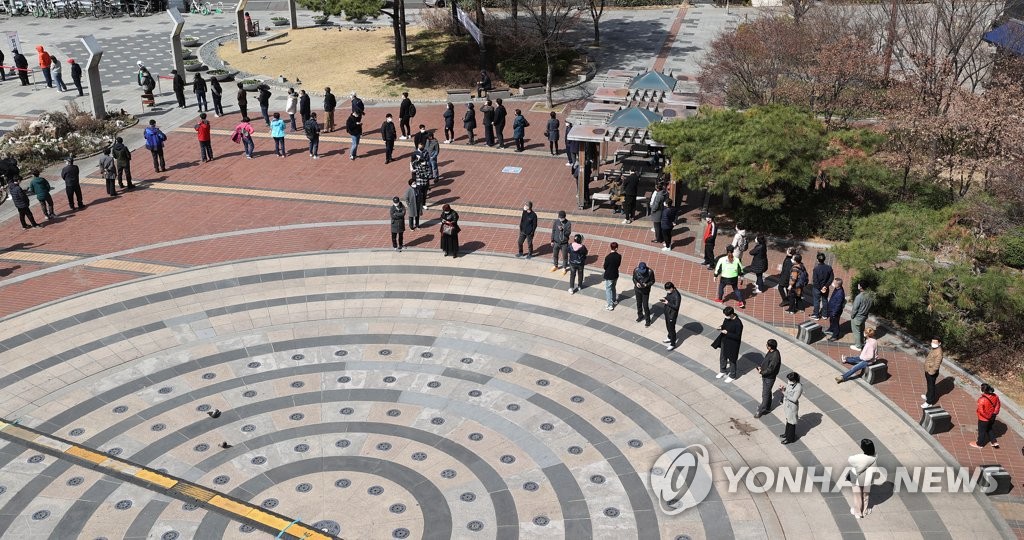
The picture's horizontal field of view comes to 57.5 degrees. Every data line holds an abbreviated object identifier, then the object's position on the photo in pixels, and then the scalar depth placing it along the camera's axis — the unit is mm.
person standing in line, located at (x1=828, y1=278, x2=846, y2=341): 19578
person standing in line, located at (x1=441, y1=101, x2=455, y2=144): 31822
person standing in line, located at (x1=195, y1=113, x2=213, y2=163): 30469
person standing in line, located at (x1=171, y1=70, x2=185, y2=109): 36344
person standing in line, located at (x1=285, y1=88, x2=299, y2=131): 33188
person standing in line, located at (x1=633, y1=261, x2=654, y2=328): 20047
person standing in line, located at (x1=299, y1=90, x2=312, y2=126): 32312
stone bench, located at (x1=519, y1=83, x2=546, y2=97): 37625
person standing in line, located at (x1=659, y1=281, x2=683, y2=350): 19016
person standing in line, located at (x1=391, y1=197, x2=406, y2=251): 23625
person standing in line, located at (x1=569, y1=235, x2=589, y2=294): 21375
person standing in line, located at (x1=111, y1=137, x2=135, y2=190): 28453
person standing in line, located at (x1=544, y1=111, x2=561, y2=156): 30484
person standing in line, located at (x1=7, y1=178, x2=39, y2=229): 25641
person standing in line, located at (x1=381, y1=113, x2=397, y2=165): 30094
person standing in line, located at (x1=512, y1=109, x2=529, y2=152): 30953
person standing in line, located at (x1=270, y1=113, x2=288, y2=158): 30859
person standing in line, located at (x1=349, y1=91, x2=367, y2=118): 31844
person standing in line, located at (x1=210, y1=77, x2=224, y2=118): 34469
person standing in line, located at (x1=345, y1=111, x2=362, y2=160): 30781
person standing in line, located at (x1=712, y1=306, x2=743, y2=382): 17953
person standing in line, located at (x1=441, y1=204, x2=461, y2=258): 23406
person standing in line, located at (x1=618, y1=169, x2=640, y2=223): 25594
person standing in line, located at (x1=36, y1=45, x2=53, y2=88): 39188
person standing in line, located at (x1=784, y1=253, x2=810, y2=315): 20688
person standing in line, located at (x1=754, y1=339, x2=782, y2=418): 16828
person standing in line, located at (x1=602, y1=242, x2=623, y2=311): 20703
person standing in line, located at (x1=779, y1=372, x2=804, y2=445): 16156
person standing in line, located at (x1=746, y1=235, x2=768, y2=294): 21703
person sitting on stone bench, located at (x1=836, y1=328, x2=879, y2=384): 18203
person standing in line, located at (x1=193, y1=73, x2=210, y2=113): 35219
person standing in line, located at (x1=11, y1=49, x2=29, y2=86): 40594
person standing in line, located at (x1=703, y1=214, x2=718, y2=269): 22589
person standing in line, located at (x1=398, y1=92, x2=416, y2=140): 32344
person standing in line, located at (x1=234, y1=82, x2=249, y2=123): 33438
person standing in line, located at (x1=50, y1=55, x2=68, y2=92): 39156
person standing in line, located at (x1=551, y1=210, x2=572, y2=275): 22328
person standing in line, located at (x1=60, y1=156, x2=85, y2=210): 26891
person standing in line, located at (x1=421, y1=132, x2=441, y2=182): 28203
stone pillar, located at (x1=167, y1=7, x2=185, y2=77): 38325
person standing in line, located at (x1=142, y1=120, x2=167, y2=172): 29656
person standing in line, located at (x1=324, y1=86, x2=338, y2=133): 33125
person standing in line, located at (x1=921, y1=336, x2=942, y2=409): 17297
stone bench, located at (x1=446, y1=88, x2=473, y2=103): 37375
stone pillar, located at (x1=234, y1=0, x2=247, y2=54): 44188
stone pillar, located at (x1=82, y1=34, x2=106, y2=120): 33562
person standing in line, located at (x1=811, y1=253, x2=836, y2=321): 20297
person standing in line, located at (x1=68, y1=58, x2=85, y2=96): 38500
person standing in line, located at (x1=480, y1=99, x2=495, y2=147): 31422
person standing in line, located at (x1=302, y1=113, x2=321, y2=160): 30861
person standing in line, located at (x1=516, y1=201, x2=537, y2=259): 22973
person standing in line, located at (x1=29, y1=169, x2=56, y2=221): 26344
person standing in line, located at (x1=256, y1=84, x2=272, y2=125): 33384
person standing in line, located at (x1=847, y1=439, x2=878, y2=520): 14375
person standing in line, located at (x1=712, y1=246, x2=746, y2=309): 21027
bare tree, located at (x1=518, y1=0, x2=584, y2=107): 35750
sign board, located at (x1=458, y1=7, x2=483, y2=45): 37906
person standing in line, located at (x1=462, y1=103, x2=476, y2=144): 31828
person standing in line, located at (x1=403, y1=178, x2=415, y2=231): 25016
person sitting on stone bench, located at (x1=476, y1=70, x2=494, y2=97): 37062
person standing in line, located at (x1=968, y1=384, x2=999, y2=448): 16125
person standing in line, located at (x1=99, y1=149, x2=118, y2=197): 28156
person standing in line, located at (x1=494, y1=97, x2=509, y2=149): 31219
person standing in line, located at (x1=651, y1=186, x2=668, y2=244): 24062
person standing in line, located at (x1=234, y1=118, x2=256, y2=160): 31047
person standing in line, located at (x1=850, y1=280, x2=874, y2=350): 19344
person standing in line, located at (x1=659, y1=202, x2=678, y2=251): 23906
